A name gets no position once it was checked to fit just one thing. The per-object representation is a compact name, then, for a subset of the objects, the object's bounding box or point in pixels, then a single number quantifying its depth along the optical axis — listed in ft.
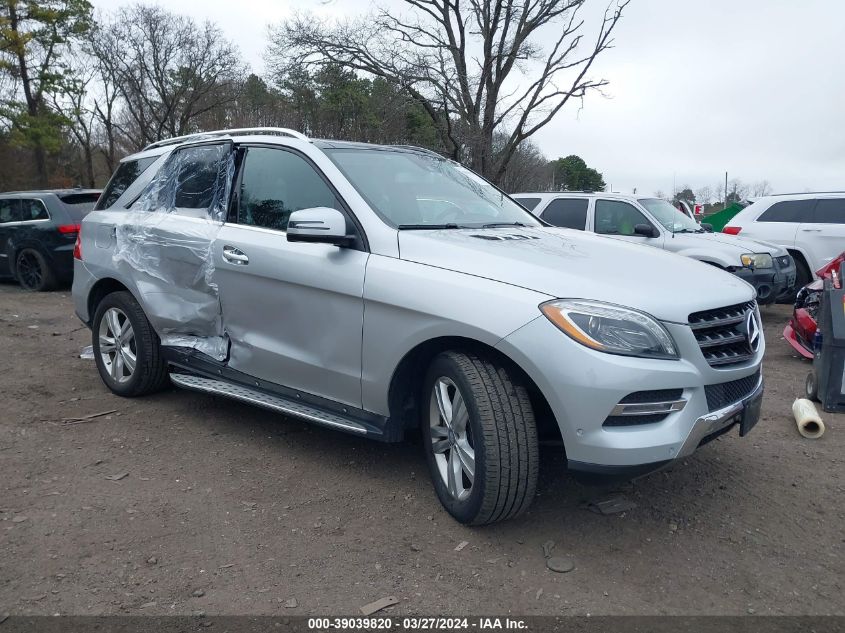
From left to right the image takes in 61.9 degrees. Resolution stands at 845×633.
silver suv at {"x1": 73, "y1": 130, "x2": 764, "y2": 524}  9.27
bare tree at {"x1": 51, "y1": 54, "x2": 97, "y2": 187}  95.09
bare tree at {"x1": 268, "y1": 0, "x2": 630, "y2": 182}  63.98
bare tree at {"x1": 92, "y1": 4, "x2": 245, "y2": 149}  97.40
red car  21.68
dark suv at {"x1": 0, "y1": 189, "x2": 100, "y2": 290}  36.01
